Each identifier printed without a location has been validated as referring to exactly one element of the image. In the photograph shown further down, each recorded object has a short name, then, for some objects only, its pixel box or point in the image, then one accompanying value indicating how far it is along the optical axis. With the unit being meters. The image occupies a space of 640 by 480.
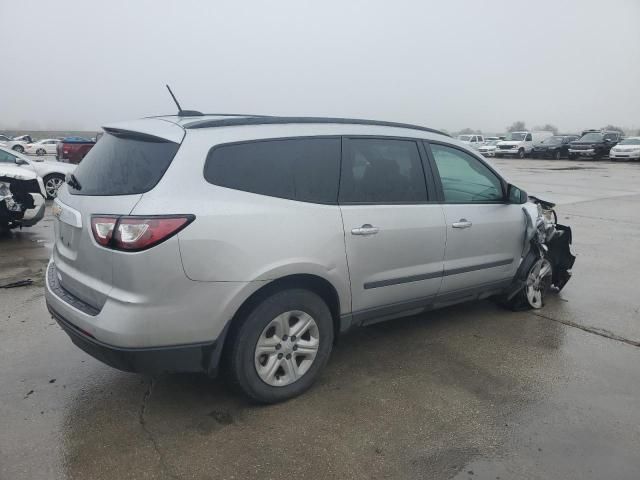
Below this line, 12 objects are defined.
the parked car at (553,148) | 35.72
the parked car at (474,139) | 42.07
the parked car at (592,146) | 33.31
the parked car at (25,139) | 51.78
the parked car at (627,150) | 30.33
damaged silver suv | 2.63
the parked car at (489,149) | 38.03
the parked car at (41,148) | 41.88
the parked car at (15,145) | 38.56
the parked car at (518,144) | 36.78
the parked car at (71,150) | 25.25
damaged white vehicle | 7.62
